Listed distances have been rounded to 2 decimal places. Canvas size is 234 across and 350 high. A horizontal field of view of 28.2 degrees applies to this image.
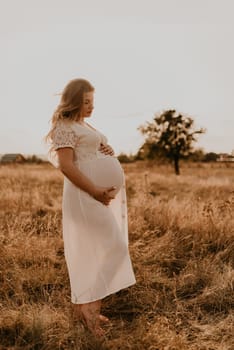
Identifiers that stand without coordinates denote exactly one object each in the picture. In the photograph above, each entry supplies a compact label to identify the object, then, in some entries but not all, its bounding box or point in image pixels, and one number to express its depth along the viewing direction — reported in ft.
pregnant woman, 10.67
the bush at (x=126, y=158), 188.16
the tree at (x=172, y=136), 123.75
